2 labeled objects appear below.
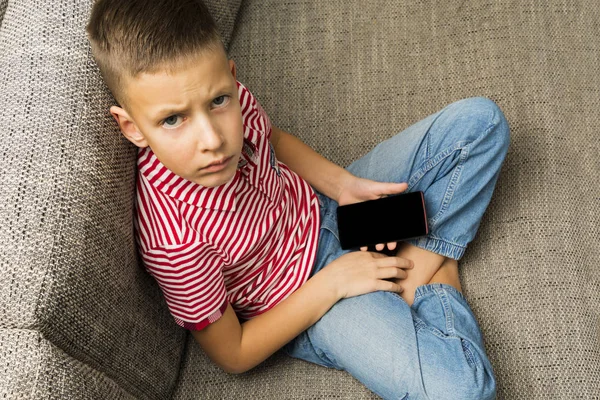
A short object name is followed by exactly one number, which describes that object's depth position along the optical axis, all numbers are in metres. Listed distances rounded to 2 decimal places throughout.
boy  0.77
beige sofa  0.76
